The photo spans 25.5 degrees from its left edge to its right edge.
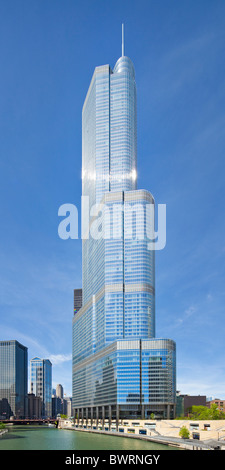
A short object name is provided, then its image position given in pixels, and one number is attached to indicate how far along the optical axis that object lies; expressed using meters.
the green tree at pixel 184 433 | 143.50
